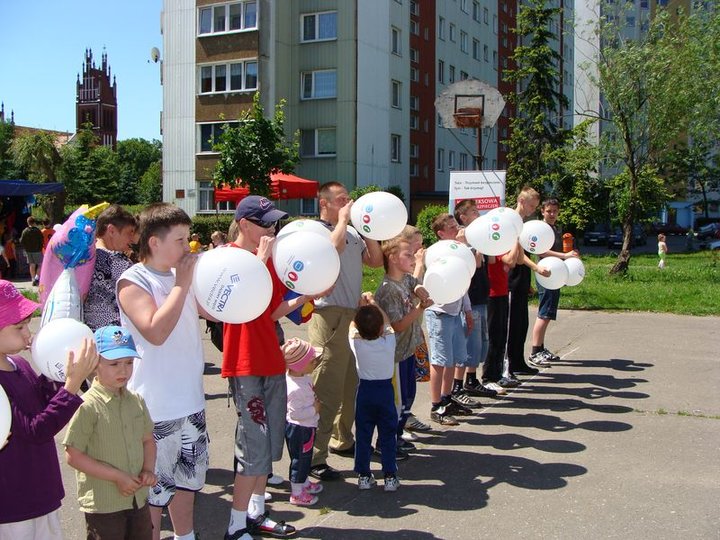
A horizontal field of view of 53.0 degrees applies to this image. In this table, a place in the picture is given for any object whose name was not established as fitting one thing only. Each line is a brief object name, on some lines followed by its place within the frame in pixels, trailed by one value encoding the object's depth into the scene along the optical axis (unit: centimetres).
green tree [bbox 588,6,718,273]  2011
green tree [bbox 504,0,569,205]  3491
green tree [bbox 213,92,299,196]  2253
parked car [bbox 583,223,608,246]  4706
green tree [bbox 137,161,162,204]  6322
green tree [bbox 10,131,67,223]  4419
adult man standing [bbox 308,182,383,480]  517
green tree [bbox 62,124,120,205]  5181
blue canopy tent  2097
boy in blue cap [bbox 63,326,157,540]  310
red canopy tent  2095
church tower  13200
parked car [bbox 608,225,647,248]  4422
